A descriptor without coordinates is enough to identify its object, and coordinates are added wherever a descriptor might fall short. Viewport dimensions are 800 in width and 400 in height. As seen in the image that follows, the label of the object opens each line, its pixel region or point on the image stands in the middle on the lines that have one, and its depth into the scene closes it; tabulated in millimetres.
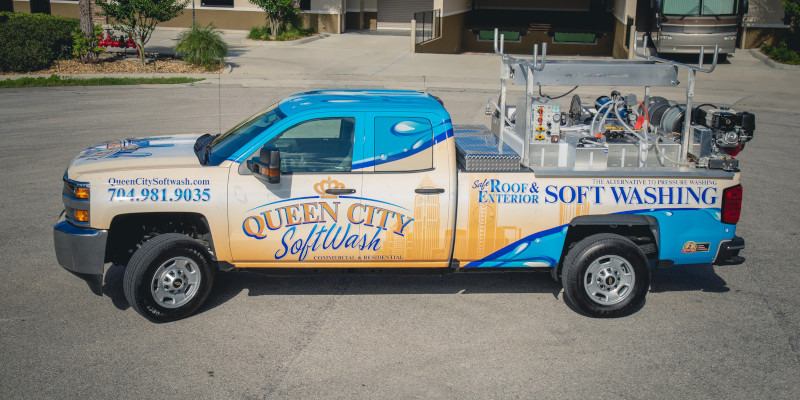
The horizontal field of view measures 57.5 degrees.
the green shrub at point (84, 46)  21891
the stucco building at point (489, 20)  27062
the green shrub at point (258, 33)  28684
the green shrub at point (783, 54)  24350
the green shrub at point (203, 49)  22094
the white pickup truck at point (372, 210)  5934
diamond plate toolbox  6121
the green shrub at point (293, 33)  28625
